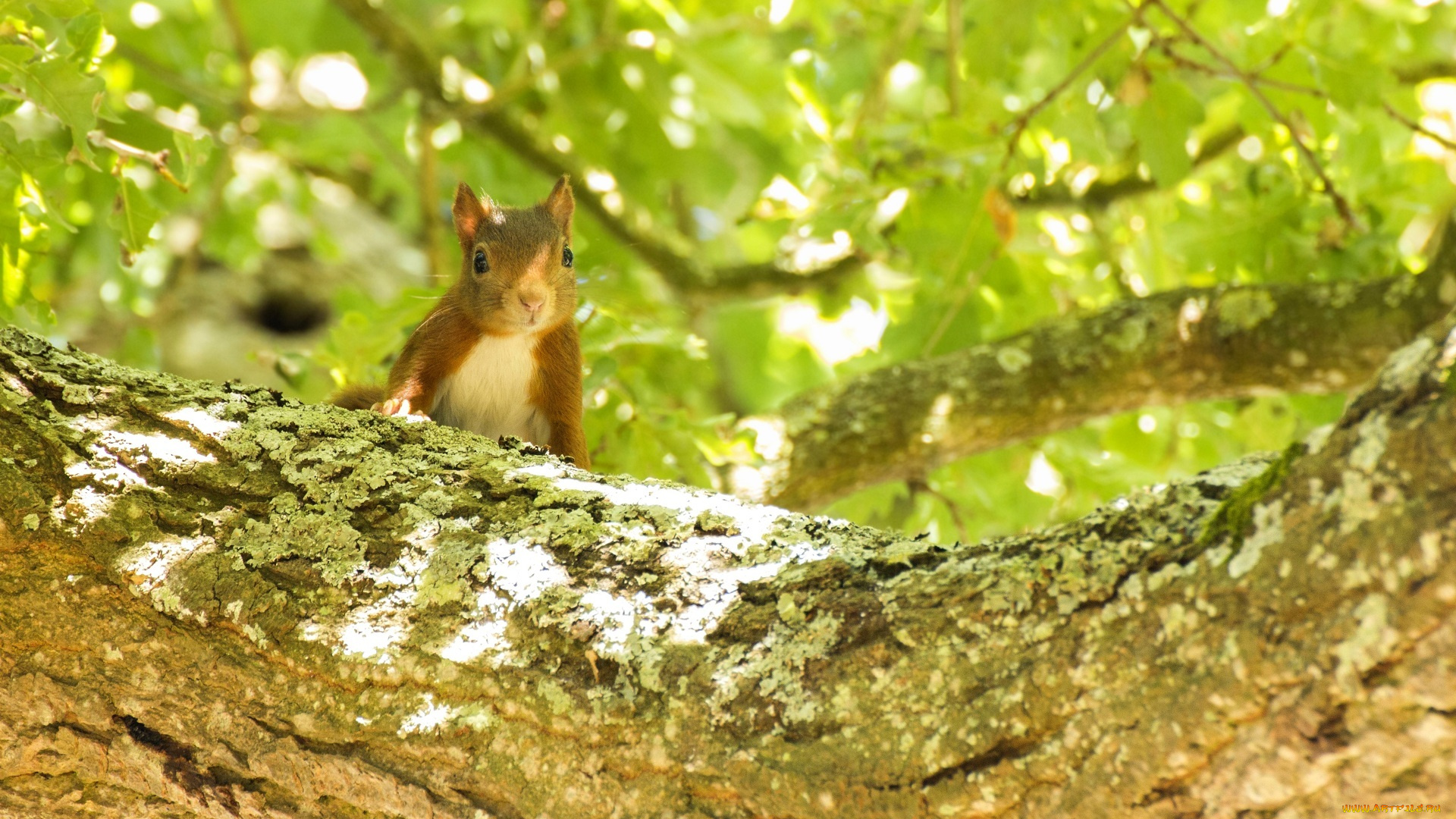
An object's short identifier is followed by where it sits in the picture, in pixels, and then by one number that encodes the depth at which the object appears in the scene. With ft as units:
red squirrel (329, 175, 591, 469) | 19.61
